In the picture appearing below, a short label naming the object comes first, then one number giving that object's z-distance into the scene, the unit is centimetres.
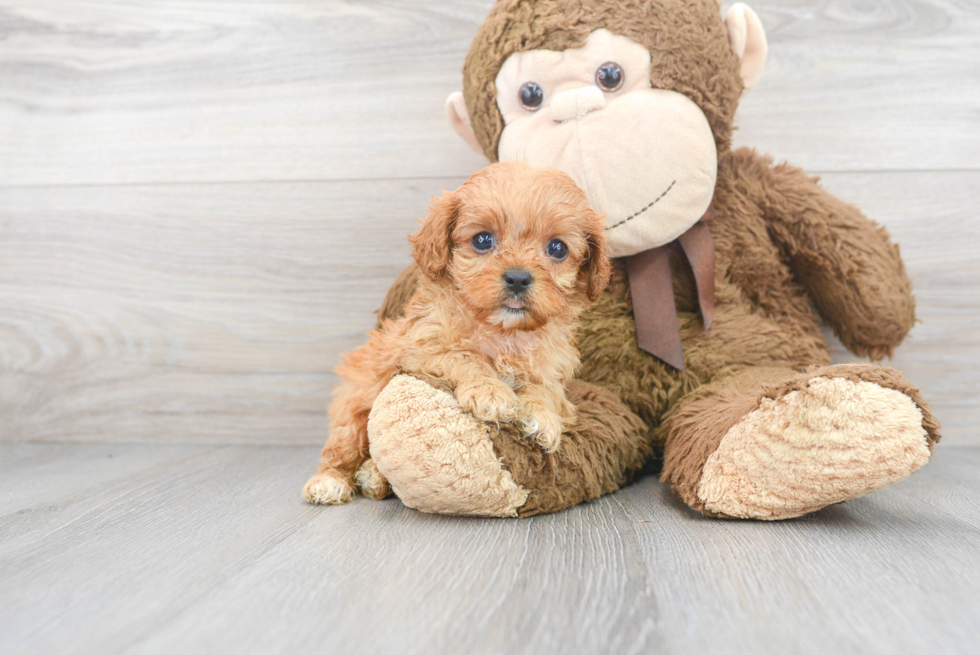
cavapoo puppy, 85
